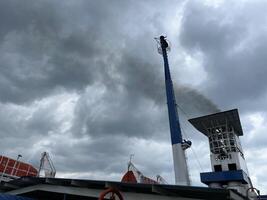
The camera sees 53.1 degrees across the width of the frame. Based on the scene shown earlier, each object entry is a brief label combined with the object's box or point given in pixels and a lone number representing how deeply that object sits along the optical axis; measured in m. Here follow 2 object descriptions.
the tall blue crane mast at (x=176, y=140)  41.47
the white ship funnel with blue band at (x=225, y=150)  48.59
